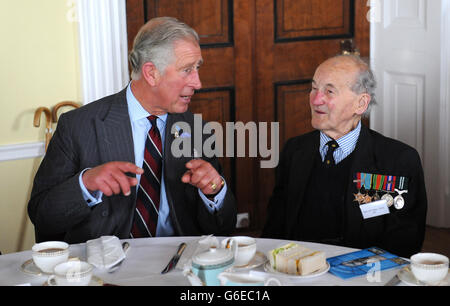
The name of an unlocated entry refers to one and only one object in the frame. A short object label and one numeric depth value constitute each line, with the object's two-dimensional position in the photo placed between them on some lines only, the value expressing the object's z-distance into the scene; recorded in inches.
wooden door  153.2
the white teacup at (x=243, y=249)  70.0
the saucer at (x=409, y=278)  65.2
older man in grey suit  90.3
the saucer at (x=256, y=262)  70.9
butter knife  71.1
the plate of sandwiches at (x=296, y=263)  67.7
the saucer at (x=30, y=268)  69.6
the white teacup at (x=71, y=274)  62.4
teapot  62.4
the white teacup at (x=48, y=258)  68.7
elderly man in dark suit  93.0
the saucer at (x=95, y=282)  65.0
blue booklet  68.7
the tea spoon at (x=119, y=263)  71.3
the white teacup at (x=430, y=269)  64.1
